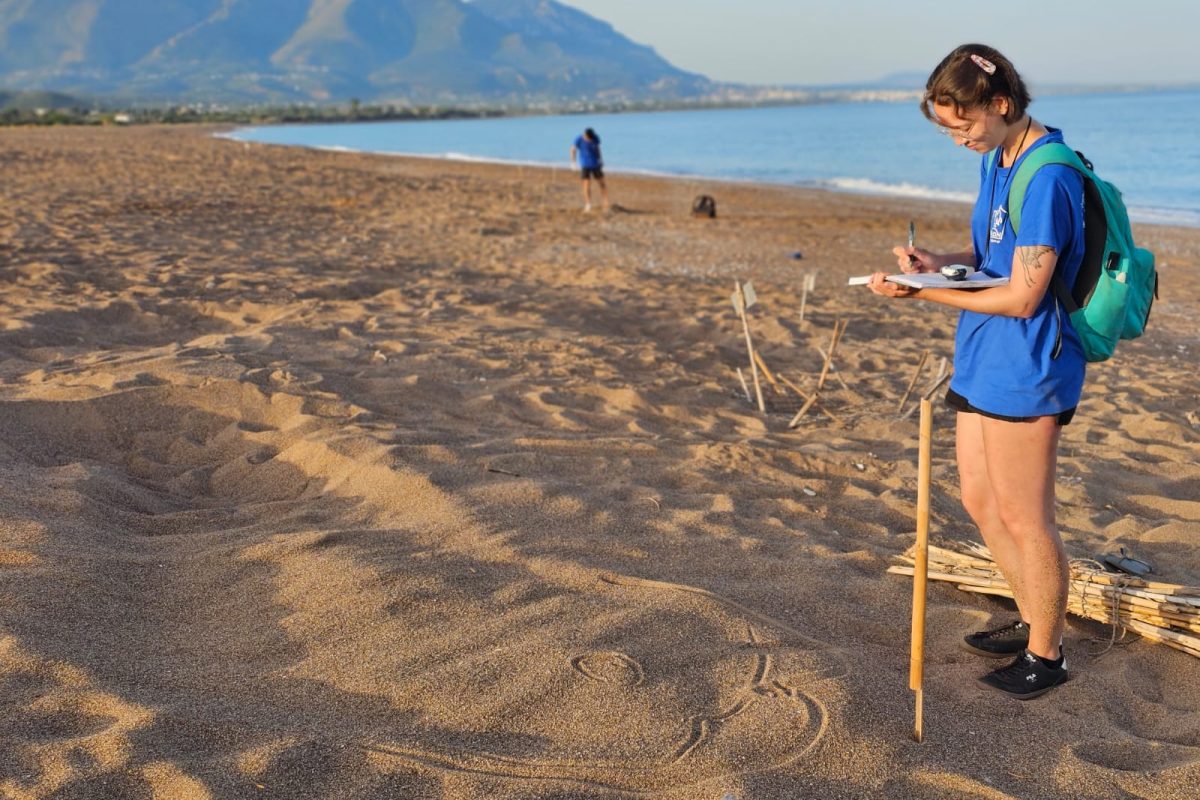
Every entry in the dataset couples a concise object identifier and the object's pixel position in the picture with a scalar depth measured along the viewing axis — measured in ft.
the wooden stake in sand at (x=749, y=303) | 15.67
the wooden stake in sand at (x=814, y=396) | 15.85
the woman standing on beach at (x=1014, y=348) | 7.19
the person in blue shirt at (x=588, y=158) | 48.34
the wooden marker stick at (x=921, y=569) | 7.25
